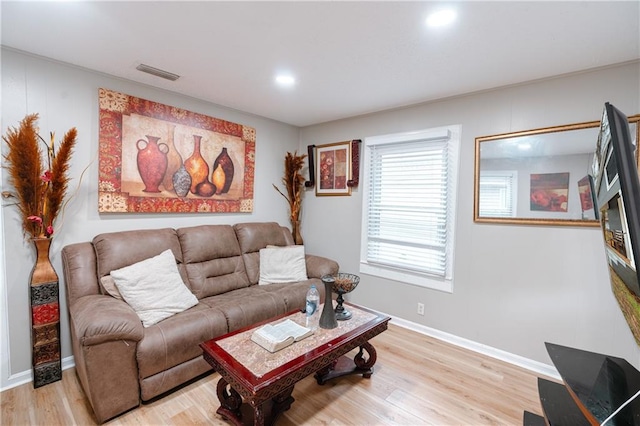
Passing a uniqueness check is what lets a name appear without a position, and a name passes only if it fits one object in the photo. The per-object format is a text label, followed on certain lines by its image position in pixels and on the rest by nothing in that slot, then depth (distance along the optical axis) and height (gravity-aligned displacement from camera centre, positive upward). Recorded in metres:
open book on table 1.69 -0.82
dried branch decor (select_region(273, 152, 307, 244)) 3.90 +0.28
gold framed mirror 2.15 +0.26
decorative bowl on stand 2.12 -0.61
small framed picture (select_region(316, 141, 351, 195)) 3.65 +0.49
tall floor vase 2.01 -0.83
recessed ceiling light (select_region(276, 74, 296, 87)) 2.42 +1.10
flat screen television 0.63 +0.01
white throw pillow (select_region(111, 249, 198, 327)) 2.12 -0.67
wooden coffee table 1.44 -0.87
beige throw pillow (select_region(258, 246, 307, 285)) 3.19 -0.69
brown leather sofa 1.71 -0.83
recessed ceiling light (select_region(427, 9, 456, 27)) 1.55 +1.06
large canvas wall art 2.49 +0.46
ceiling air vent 2.29 +1.11
